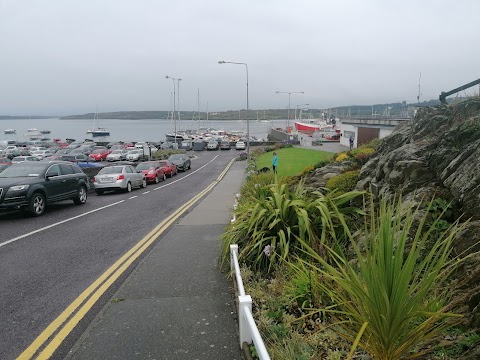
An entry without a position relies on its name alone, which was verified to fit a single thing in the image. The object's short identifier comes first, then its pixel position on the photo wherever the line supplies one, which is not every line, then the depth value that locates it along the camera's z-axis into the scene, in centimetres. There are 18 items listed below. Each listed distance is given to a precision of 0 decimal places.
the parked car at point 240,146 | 6569
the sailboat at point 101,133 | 15573
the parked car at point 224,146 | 6992
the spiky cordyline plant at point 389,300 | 262
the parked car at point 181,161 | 3575
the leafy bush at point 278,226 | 548
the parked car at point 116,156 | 5000
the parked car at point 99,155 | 5281
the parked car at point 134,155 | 4747
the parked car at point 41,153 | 5118
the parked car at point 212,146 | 7012
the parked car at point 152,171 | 2547
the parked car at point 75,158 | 3875
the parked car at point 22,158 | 4183
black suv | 1168
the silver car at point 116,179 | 1969
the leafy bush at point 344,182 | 841
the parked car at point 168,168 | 2908
